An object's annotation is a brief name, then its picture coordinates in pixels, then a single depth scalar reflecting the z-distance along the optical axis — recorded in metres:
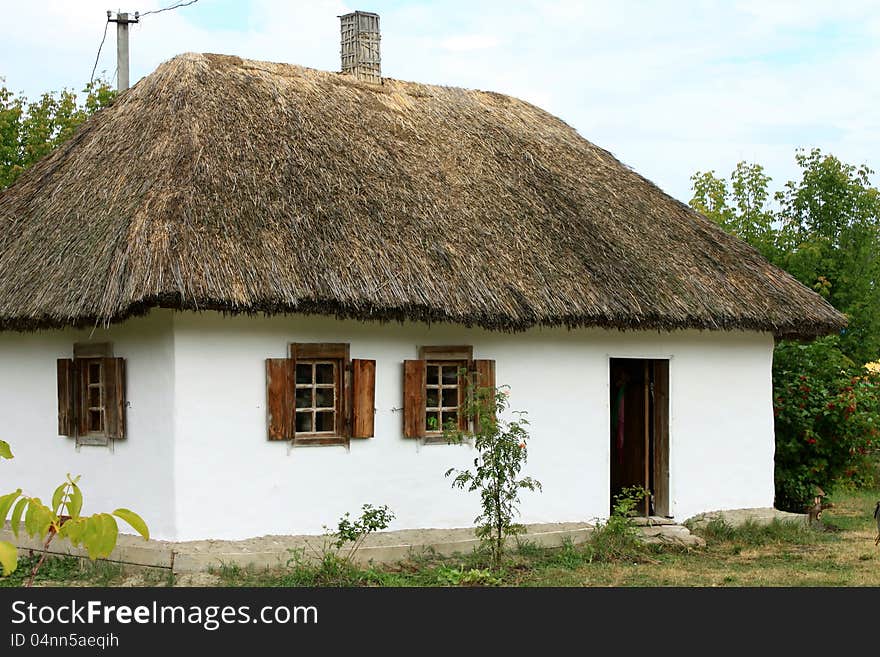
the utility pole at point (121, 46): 17.75
